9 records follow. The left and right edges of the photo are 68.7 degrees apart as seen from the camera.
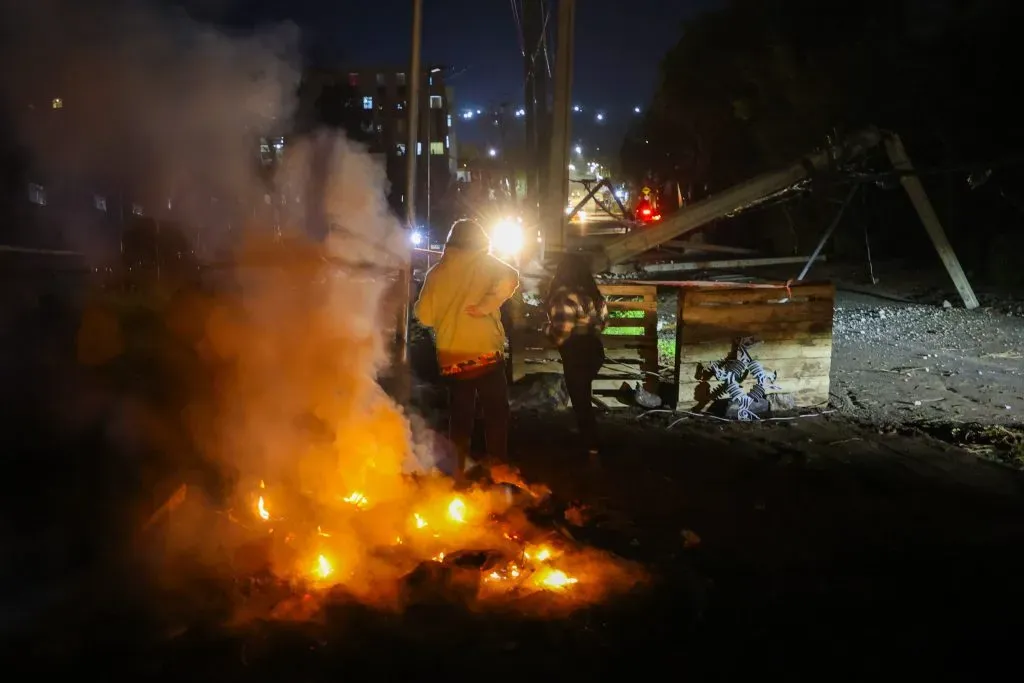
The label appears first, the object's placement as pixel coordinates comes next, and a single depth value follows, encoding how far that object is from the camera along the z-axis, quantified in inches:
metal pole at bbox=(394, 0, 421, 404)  278.6
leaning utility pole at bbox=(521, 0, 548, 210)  503.2
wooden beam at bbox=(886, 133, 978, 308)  506.3
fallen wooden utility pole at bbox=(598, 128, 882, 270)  432.5
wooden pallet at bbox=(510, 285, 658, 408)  336.5
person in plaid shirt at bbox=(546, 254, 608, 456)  264.5
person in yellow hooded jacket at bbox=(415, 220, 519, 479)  215.8
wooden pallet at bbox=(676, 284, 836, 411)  320.2
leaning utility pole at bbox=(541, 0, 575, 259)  343.3
